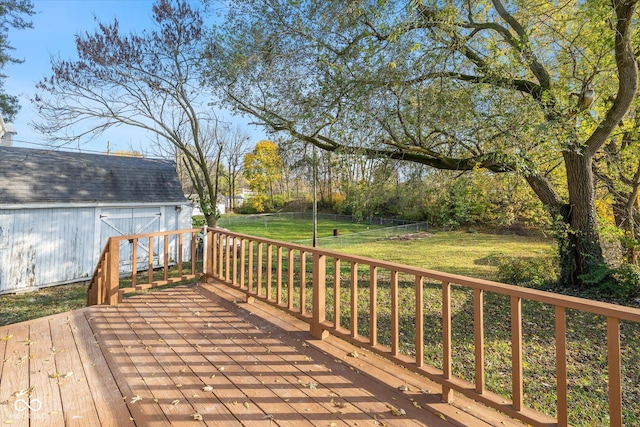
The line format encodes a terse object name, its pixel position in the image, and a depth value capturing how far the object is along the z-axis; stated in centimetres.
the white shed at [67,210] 752
